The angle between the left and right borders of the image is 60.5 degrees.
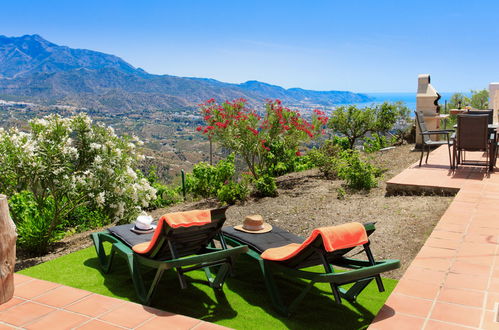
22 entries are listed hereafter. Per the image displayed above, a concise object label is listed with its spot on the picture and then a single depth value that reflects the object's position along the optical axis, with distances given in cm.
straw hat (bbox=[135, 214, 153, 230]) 423
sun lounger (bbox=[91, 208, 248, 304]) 315
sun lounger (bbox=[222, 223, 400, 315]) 283
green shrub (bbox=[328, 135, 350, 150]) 1331
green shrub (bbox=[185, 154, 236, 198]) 864
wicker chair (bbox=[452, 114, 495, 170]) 672
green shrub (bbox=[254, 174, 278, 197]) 764
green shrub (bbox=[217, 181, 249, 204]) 747
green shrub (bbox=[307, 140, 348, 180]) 907
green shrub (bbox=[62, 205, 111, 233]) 700
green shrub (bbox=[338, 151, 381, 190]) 754
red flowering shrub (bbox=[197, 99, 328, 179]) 837
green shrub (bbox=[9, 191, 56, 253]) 532
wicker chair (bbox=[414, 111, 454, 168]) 787
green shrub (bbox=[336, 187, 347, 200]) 708
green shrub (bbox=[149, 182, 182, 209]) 912
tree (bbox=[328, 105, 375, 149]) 1384
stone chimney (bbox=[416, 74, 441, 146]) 1173
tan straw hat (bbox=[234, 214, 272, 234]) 414
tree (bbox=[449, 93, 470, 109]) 2051
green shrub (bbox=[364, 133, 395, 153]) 1306
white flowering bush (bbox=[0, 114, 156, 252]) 518
